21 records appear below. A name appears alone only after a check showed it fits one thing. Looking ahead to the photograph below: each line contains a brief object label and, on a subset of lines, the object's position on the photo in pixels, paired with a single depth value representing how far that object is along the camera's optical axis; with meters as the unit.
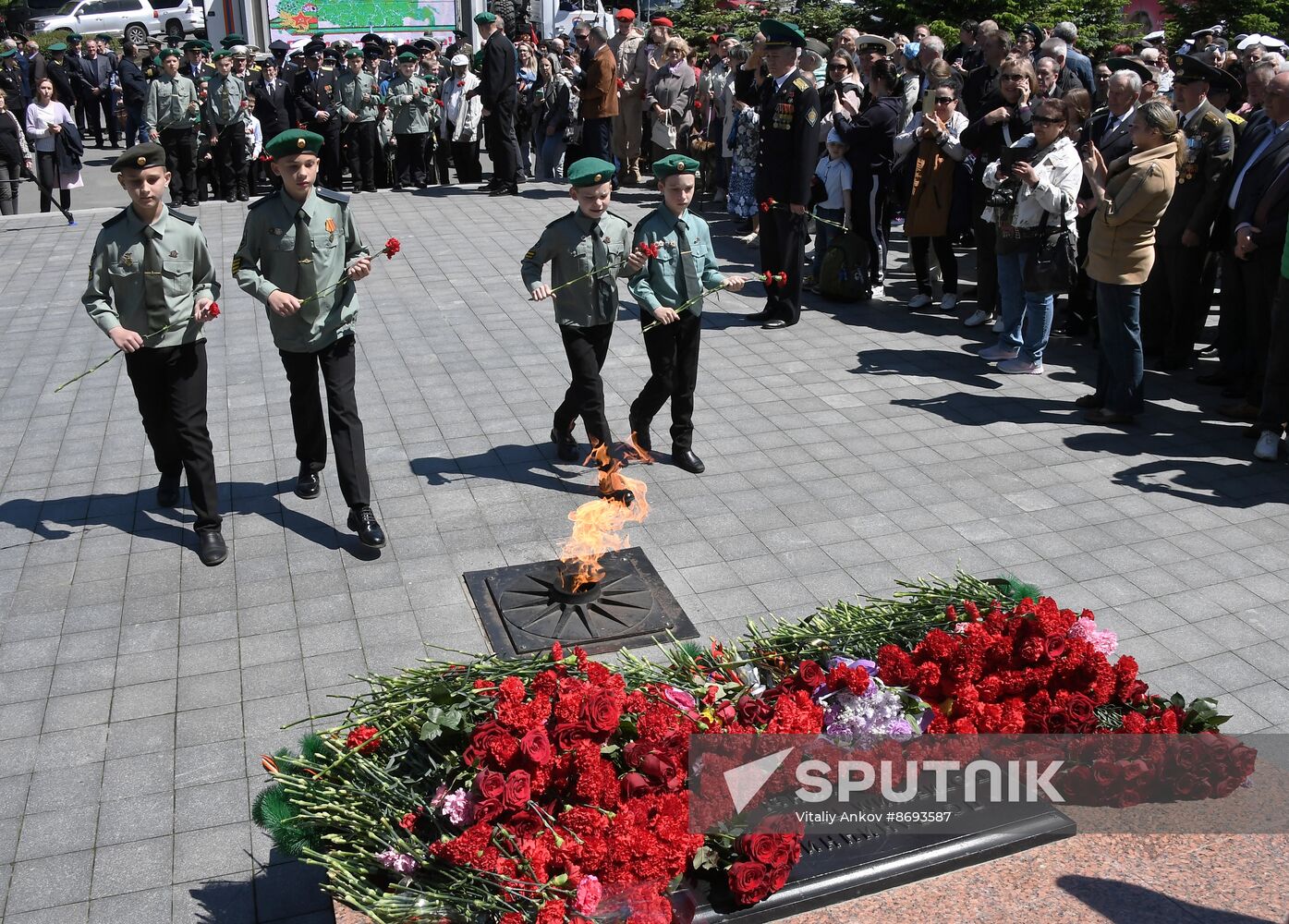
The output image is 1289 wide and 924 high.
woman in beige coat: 7.81
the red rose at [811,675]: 4.05
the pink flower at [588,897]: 3.22
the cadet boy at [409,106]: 16.28
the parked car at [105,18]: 30.31
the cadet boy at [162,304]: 6.17
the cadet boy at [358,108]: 16.23
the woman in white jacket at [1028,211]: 8.68
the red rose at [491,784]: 3.43
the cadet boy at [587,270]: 6.94
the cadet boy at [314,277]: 6.32
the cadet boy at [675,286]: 6.98
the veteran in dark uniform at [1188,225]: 8.91
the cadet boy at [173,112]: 15.29
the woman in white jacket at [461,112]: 16.31
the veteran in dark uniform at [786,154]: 10.00
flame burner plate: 5.48
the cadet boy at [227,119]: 15.51
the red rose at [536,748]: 3.53
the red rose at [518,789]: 3.43
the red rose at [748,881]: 3.29
